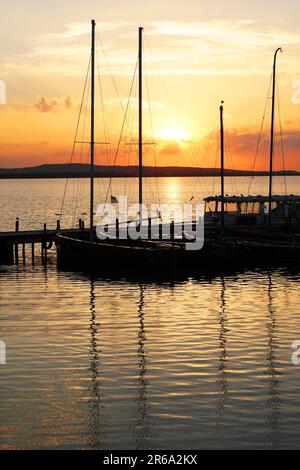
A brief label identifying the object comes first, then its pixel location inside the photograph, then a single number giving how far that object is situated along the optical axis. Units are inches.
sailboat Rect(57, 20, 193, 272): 1852.9
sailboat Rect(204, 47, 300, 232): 2429.9
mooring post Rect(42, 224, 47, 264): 2295.8
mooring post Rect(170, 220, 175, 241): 2168.9
